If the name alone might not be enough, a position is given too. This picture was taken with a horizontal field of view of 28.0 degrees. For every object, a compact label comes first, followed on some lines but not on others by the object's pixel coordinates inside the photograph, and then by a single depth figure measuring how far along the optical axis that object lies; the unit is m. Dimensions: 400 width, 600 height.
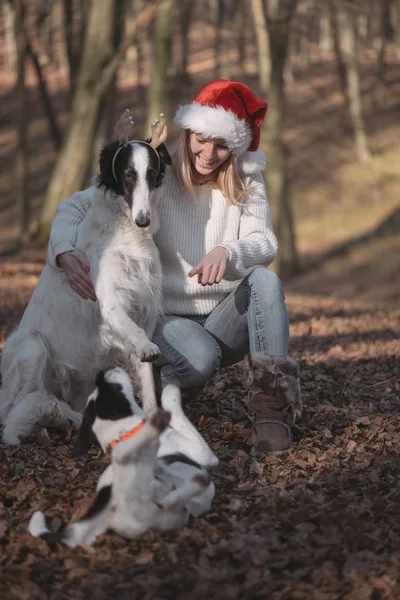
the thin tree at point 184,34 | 28.55
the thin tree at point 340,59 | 25.75
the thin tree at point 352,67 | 25.64
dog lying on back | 3.21
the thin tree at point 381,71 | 24.80
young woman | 4.50
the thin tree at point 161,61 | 13.62
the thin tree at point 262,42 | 15.12
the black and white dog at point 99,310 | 4.44
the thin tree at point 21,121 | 16.42
